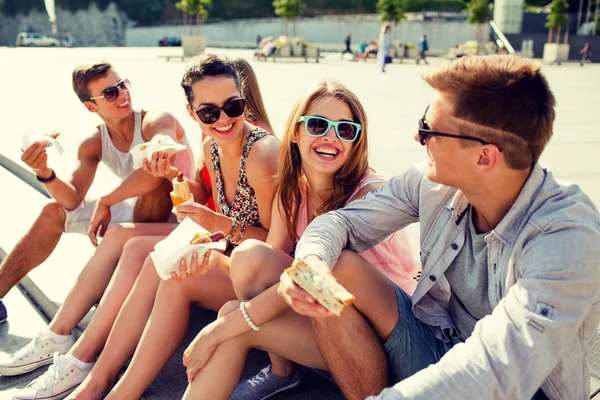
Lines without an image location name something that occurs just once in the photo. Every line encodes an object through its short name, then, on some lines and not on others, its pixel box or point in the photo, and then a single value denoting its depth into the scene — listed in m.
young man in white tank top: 3.26
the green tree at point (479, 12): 32.56
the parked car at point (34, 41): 44.97
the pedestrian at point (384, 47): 20.11
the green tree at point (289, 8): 33.19
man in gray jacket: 1.48
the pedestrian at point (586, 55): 27.72
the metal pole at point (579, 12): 43.25
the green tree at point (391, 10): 35.19
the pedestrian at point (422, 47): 26.33
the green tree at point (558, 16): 31.76
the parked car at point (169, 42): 47.38
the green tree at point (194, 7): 31.69
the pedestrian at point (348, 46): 32.19
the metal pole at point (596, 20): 39.84
